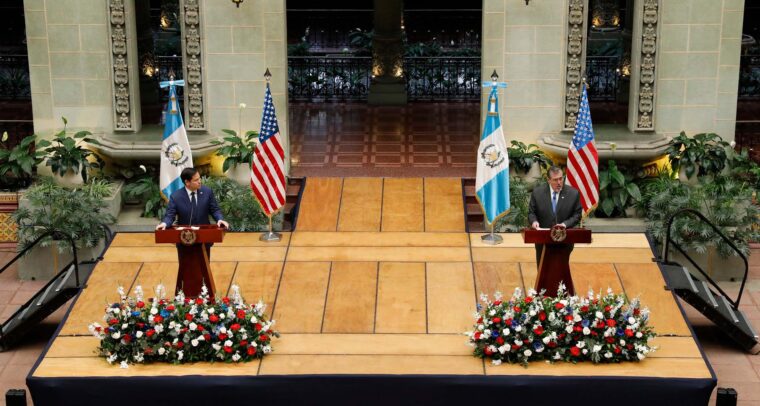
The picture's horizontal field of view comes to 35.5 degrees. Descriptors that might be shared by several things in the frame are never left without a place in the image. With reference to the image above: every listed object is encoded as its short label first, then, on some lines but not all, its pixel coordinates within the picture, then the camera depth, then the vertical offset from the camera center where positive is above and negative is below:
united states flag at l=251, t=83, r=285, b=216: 15.87 -2.46
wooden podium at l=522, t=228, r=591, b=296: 12.74 -2.94
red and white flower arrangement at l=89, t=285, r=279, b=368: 12.30 -3.60
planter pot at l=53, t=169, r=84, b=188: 17.58 -2.89
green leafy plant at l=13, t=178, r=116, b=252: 16.48 -3.21
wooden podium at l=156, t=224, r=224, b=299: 12.70 -2.90
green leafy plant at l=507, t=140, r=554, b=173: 17.36 -2.53
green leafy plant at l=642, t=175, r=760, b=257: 16.38 -3.20
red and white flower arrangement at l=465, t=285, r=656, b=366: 12.24 -3.59
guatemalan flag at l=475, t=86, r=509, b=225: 15.67 -2.46
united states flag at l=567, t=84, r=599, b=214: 15.68 -2.37
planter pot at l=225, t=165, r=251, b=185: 17.73 -2.83
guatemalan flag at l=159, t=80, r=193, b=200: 16.11 -2.25
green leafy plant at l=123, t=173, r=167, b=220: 17.36 -3.08
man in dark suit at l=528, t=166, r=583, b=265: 13.37 -2.49
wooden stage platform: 12.22 -3.65
